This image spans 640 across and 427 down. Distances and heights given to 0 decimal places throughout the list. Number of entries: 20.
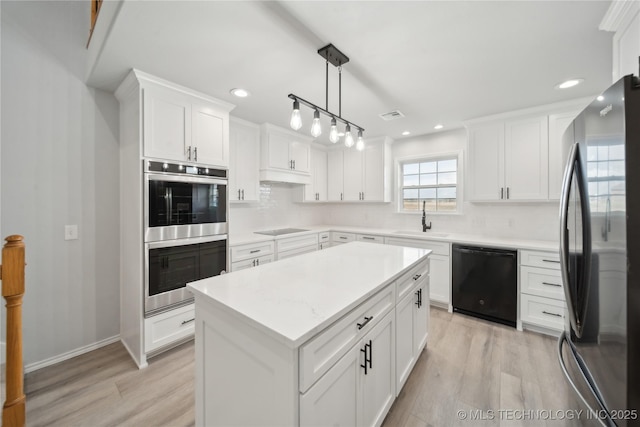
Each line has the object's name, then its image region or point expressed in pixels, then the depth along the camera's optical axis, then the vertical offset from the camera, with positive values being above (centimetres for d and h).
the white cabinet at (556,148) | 267 +70
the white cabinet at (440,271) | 317 -81
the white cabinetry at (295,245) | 344 -52
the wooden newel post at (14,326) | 108 -53
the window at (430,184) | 376 +43
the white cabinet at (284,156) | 351 +86
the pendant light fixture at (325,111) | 157 +68
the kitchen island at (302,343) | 89 -59
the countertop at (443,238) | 271 -36
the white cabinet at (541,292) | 250 -86
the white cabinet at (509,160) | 281 +62
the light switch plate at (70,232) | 217 -19
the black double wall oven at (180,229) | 210 -17
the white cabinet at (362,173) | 411 +68
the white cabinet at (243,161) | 318 +68
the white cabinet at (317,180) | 442 +59
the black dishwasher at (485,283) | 272 -85
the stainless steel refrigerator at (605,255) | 76 -17
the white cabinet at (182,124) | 208 +82
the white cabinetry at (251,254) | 287 -55
